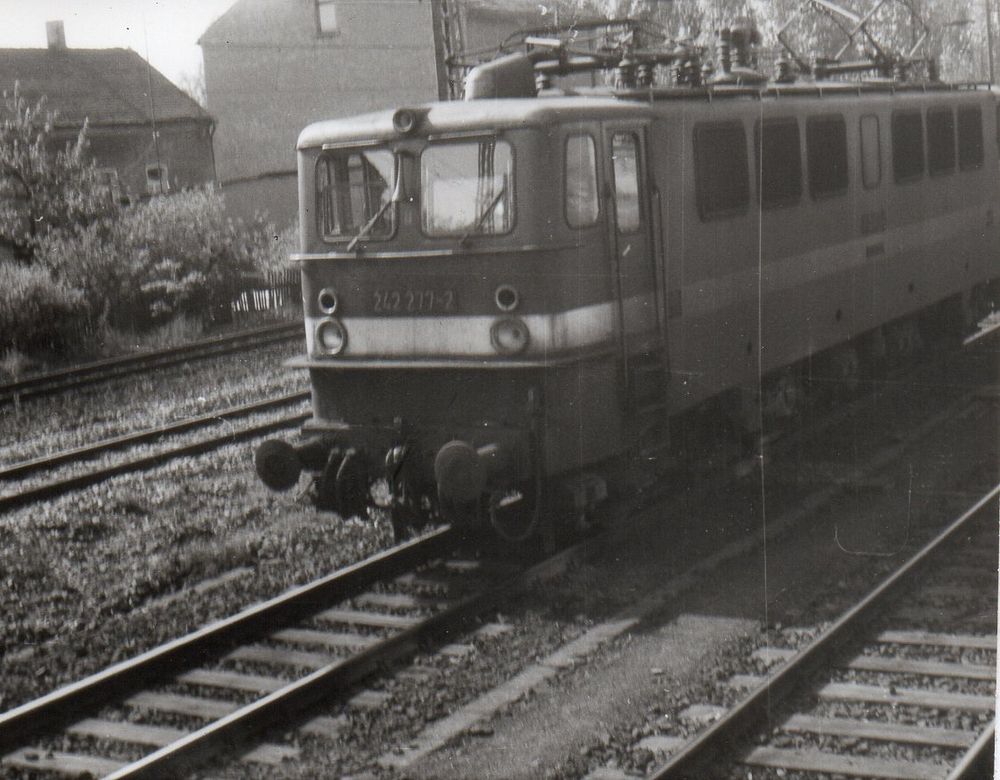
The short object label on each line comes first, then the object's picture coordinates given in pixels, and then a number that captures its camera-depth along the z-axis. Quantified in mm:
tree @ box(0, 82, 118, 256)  22250
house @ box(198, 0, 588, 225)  36125
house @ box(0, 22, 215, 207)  31484
